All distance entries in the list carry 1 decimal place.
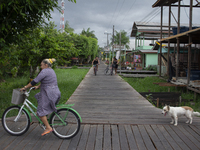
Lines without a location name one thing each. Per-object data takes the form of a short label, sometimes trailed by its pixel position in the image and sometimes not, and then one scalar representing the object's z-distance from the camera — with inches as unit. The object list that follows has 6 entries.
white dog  190.9
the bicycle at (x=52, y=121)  160.4
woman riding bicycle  156.3
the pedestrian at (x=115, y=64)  824.9
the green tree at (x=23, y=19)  234.7
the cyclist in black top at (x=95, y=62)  780.0
